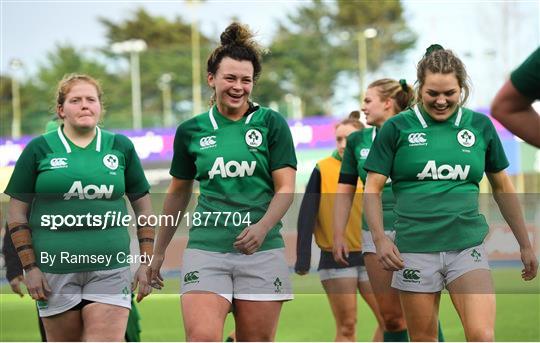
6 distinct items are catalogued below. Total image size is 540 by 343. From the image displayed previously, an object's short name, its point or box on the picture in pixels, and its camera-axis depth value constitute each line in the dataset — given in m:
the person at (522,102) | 7.75
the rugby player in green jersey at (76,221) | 13.20
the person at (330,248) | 18.95
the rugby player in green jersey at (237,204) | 12.37
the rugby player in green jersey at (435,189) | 12.81
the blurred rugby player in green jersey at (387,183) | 16.33
